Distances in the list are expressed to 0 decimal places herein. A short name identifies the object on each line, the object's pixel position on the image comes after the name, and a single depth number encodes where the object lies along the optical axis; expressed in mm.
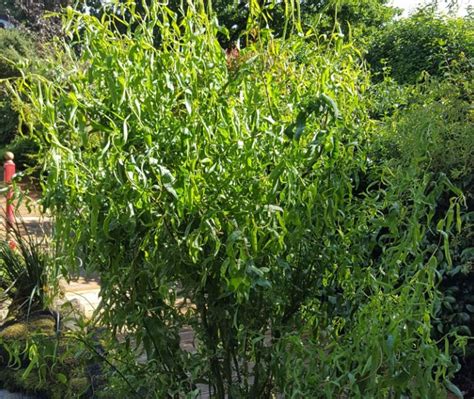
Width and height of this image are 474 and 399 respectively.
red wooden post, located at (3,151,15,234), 7805
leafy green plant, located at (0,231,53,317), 3977
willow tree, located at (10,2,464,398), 1480
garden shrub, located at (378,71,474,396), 2783
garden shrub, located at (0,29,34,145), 14178
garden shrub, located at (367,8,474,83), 7289
